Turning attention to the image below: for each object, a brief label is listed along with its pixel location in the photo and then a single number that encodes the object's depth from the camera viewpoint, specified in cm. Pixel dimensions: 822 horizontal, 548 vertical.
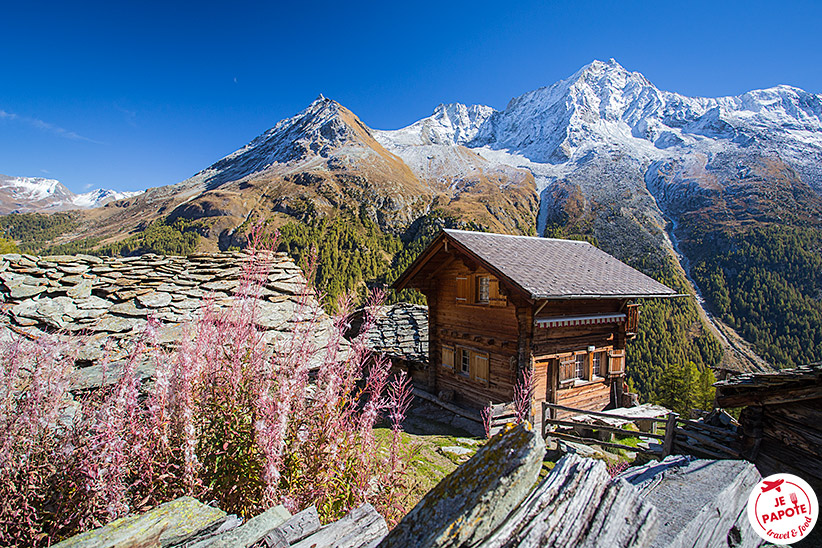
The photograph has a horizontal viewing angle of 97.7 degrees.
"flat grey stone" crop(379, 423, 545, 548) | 116
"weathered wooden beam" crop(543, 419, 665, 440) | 865
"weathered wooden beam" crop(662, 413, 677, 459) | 824
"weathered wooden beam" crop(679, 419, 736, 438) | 748
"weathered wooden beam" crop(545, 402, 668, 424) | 825
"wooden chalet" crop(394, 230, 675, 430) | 1196
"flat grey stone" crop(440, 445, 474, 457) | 977
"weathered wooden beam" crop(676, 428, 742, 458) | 676
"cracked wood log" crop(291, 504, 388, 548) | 178
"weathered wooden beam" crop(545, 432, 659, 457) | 813
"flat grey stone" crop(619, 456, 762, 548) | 144
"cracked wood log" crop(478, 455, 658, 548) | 114
